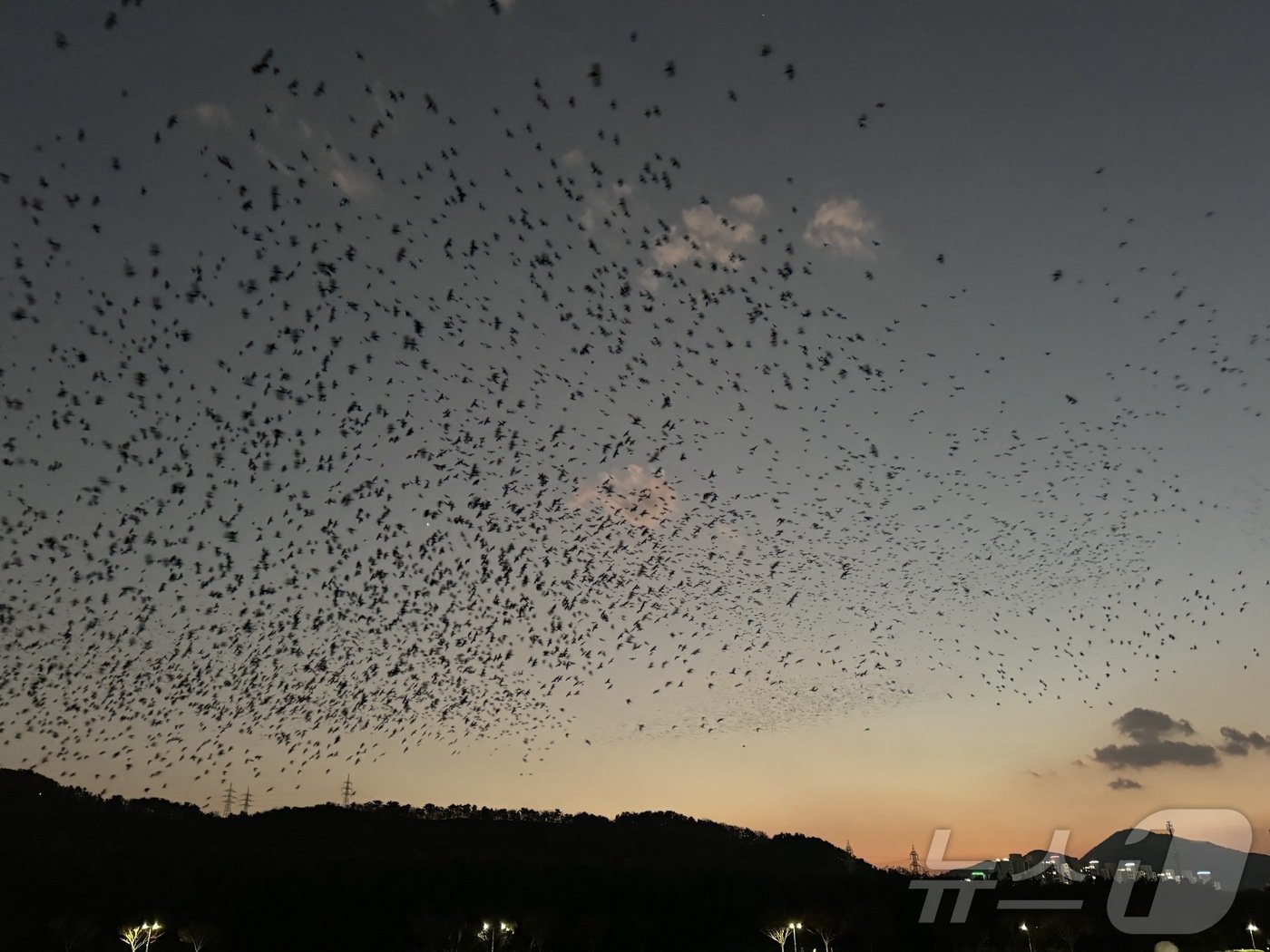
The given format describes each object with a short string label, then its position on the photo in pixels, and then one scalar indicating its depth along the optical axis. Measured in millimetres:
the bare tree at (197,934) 88438
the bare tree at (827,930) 90062
